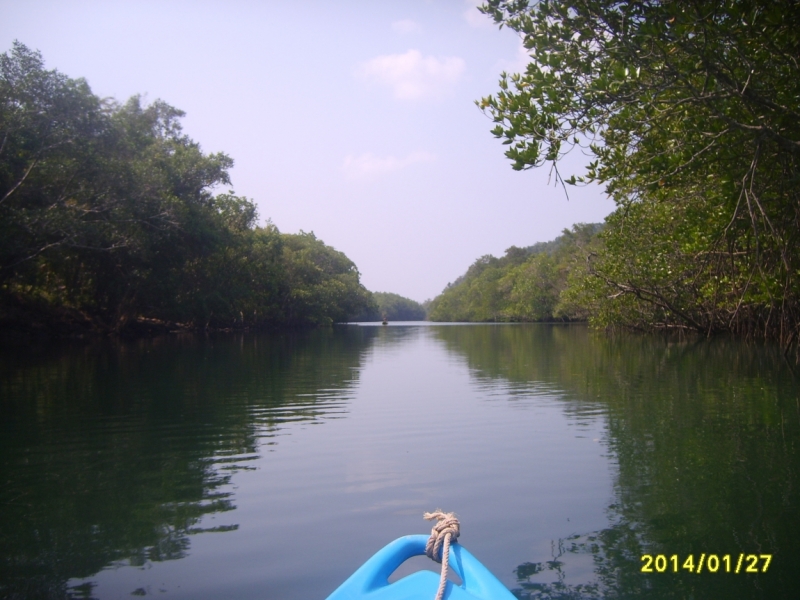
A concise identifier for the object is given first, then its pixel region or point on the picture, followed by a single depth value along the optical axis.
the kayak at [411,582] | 2.49
